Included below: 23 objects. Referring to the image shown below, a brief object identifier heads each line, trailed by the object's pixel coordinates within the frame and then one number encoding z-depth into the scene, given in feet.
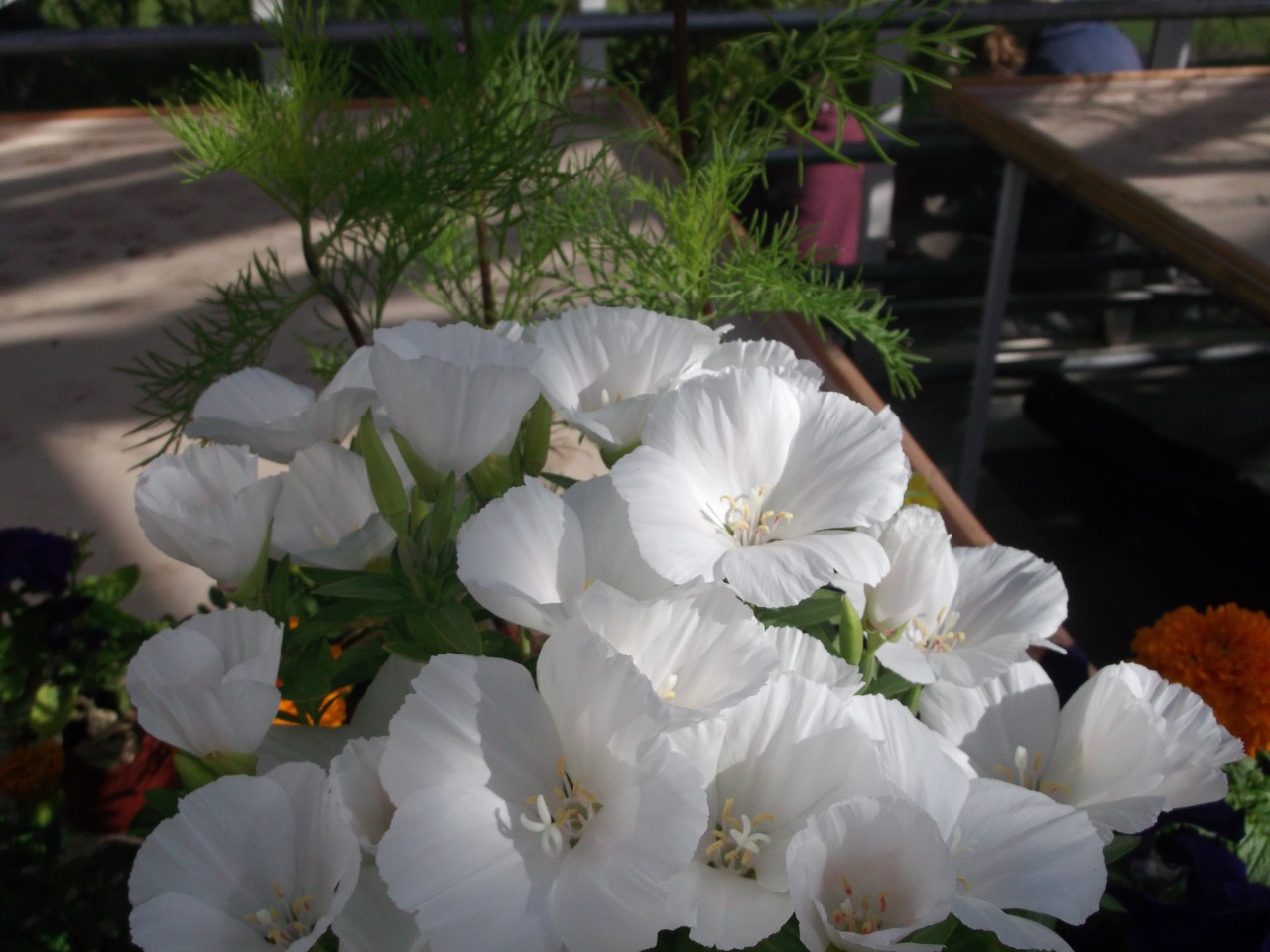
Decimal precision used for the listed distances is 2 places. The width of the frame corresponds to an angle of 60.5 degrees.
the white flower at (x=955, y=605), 1.28
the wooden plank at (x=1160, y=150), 3.20
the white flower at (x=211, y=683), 1.14
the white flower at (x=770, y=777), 1.05
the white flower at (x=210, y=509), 1.30
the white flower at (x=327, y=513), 1.43
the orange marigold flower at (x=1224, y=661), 2.23
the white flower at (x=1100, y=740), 1.21
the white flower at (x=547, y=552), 1.11
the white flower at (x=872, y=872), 0.96
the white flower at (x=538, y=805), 0.96
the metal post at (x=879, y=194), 6.42
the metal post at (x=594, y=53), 5.15
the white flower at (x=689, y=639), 1.07
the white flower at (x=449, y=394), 1.25
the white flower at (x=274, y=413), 1.40
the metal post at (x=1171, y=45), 7.43
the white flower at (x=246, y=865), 1.05
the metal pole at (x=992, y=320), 4.57
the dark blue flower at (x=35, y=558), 2.49
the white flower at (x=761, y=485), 1.11
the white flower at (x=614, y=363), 1.38
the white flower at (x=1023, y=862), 1.03
